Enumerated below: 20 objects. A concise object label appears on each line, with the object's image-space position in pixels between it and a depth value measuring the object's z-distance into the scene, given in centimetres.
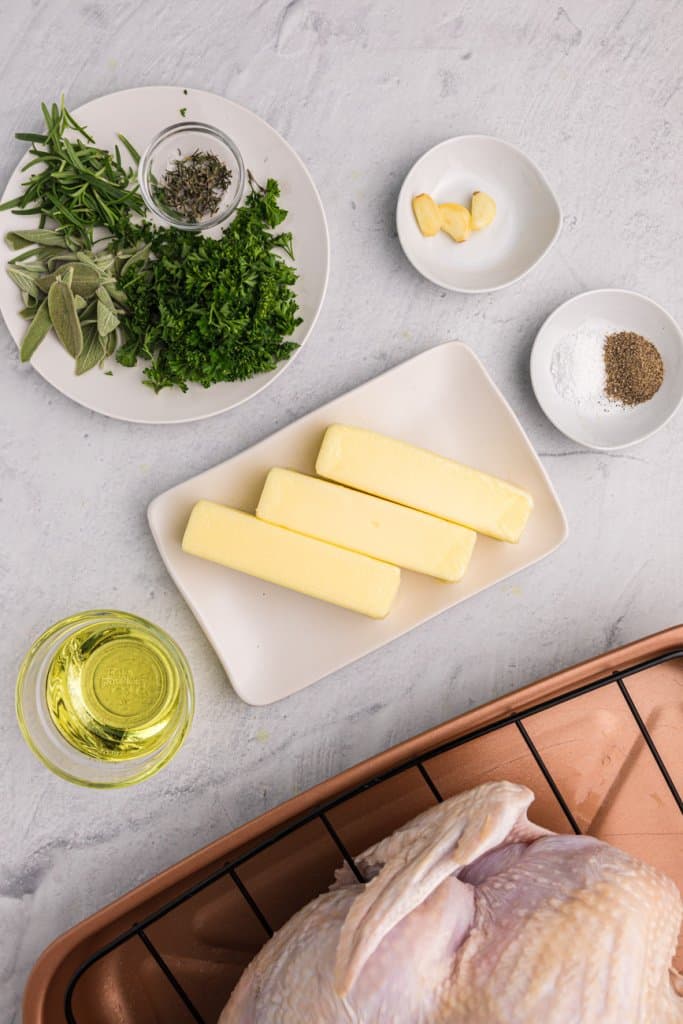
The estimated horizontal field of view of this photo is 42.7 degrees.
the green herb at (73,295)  100
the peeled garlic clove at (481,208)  110
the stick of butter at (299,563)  102
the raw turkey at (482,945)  79
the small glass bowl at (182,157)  102
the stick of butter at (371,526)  102
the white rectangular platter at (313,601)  106
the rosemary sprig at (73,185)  100
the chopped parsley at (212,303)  100
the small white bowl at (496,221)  109
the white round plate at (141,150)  102
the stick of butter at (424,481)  103
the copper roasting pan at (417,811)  100
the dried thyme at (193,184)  103
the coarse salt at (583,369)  111
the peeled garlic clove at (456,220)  110
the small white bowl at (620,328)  110
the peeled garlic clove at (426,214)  109
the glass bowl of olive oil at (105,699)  98
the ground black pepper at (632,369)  111
